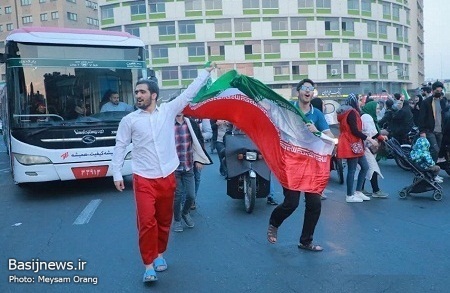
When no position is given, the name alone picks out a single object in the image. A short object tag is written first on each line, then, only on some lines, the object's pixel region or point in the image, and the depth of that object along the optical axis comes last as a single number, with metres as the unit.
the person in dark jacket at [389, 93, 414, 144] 11.70
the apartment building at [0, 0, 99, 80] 63.88
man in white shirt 4.09
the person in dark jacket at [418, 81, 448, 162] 9.14
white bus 8.15
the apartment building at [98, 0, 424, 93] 55.75
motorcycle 6.82
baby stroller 7.39
